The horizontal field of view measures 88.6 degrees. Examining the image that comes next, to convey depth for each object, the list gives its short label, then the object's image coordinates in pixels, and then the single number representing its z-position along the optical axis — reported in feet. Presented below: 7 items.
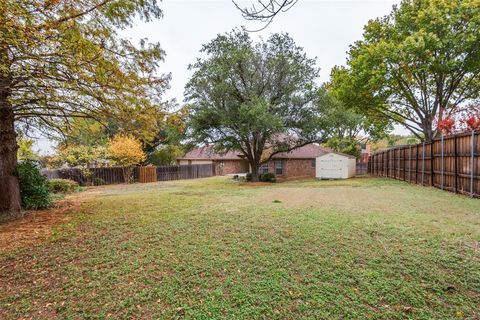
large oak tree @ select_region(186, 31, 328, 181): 47.70
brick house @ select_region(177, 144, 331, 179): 80.23
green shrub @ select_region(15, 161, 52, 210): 22.25
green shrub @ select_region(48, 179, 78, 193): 37.87
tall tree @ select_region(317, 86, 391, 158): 52.80
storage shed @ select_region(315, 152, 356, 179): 60.59
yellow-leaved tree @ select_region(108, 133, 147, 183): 58.13
